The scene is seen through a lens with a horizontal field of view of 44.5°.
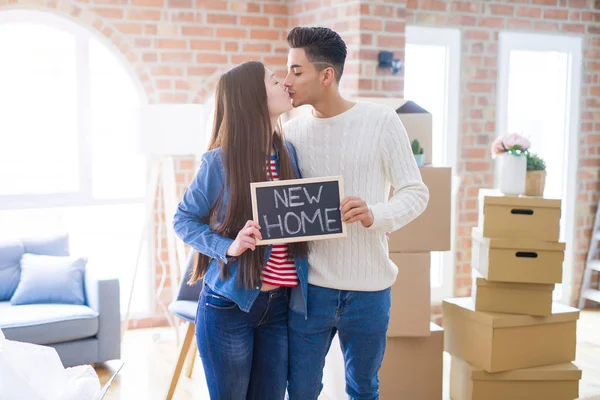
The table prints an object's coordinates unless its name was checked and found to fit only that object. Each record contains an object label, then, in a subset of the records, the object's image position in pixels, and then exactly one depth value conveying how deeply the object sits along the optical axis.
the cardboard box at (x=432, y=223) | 3.23
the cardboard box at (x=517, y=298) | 3.42
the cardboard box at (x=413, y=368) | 3.34
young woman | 2.02
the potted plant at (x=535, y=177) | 3.48
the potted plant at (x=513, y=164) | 3.45
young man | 2.09
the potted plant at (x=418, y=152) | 3.25
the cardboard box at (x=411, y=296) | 3.25
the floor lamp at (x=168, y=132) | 3.99
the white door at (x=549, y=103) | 5.33
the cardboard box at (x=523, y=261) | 3.37
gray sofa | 3.86
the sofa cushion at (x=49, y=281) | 4.11
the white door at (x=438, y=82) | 5.04
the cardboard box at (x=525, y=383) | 3.40
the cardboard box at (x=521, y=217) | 3.37
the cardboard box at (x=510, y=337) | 3.36
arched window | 4.59
